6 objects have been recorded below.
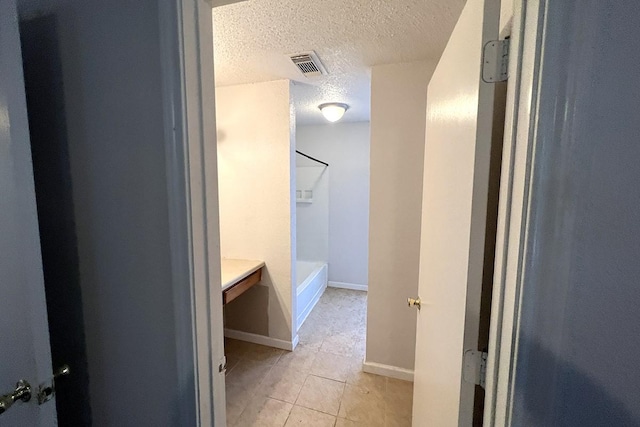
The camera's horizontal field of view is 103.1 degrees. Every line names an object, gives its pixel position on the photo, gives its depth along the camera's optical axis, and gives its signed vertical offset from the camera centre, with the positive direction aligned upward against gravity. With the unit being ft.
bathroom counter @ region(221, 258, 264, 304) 5.93 -2.05
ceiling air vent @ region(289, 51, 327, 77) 5.54 +3.04
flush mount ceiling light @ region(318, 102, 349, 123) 8.57 +2.88
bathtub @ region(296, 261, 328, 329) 9.22 -3.69
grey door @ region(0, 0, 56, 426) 1.96 -0.47
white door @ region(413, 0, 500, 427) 1.99 -0.17
